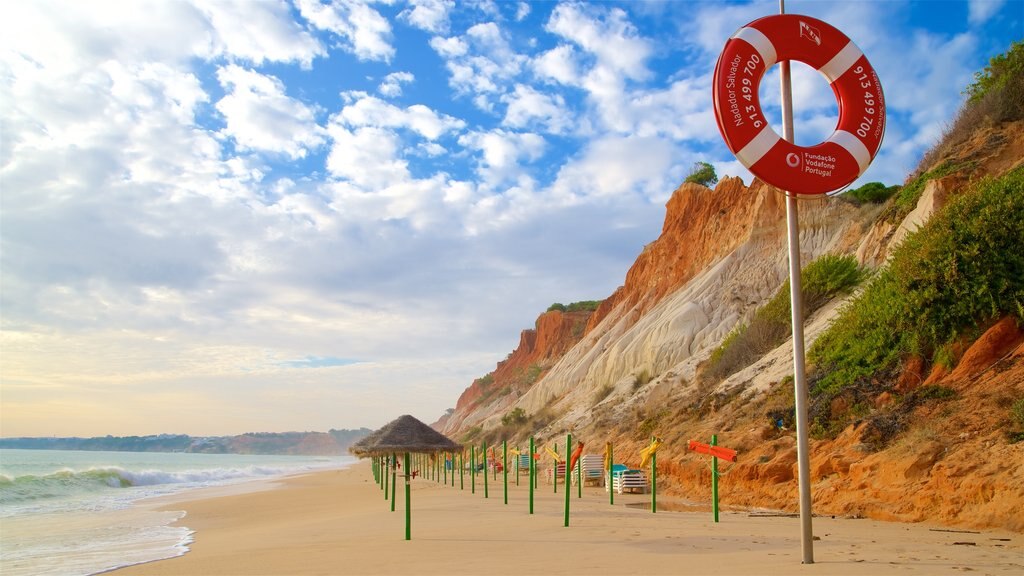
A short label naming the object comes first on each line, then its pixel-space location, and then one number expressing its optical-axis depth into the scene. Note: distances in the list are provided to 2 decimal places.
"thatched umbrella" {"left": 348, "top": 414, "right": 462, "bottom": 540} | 11.55
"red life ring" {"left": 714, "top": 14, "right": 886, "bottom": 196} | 5.73
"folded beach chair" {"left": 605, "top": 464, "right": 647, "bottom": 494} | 15.88
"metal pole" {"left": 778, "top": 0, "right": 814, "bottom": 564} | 5.72
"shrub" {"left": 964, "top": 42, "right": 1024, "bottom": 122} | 19.70
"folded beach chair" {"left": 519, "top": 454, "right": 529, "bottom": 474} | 25.63
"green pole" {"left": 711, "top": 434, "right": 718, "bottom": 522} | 9.59
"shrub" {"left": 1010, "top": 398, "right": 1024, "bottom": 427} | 9.24
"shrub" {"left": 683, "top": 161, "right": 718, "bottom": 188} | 43.28
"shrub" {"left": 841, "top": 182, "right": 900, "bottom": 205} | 28.40
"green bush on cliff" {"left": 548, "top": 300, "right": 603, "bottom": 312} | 71.88
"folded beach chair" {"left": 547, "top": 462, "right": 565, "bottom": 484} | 20.64
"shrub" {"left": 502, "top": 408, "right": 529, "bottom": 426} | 39.81
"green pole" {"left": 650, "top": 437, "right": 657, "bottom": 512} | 11.47
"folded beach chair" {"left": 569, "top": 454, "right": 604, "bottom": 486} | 19.08
